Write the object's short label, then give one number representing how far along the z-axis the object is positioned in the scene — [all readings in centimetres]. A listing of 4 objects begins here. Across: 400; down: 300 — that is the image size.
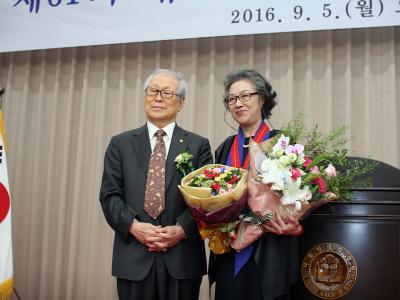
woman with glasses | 173
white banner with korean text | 301
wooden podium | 174
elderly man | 187
